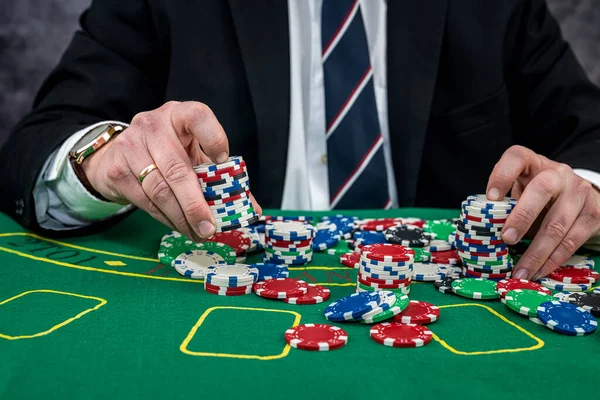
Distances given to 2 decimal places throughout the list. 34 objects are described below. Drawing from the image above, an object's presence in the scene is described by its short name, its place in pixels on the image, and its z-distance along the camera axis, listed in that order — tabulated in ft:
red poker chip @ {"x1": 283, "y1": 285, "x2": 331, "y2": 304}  2.11
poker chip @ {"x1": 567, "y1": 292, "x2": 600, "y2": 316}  2.09
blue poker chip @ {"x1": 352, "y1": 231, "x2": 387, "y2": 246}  2.61
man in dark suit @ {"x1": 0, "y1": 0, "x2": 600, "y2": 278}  3.25
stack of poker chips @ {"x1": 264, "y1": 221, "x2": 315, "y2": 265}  2.41
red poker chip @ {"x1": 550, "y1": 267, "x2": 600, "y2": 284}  2.31
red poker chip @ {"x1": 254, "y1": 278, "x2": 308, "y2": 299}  2.12
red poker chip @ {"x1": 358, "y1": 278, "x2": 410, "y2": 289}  2.15
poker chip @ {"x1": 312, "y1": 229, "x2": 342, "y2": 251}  2.59
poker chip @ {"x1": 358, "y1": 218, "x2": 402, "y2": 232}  2.78
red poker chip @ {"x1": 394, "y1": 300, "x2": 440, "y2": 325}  1.98
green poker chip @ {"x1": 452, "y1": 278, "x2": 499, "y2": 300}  2.16
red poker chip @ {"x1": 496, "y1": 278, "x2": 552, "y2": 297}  2.15
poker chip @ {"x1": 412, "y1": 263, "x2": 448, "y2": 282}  2.31
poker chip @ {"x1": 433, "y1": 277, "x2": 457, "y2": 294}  2.21
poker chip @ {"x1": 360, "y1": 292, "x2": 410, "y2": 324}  1.97
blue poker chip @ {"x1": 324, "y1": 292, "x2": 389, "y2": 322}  1.97
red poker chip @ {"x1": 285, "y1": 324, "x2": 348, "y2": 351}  1.82
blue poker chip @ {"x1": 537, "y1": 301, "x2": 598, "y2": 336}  1.94
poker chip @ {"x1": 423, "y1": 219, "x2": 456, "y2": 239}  2.70
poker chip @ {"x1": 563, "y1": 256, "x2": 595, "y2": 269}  2.45
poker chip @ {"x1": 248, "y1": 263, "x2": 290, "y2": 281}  2.30
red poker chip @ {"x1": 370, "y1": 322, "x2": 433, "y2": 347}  1.85
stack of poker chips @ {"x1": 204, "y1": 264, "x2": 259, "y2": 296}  2.15
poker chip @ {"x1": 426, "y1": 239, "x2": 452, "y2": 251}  2.57
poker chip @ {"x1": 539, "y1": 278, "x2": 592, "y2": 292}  2.29
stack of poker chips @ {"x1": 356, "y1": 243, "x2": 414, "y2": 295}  2.14
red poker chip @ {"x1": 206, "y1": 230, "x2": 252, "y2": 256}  2.53
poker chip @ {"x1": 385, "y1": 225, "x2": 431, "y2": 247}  2.58
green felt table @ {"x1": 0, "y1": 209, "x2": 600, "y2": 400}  1.68
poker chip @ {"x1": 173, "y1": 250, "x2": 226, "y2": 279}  2.29
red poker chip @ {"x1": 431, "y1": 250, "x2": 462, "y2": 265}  2.48
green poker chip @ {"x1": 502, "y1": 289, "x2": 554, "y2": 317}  2.02
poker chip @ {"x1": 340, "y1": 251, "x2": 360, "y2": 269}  2.44
